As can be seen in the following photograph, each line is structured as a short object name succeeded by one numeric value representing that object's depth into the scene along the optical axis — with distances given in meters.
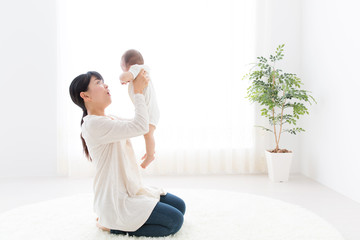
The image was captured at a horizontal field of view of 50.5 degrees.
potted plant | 3.99
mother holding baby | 2.13
